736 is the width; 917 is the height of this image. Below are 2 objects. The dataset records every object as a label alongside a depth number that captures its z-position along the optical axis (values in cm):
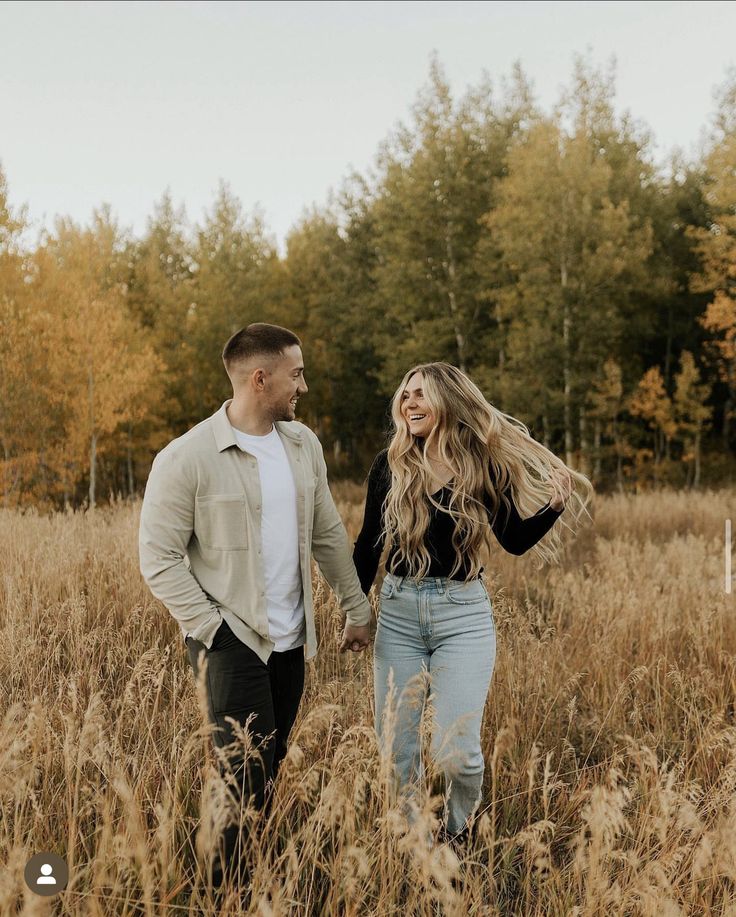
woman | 275
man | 246
